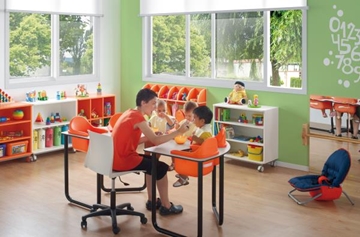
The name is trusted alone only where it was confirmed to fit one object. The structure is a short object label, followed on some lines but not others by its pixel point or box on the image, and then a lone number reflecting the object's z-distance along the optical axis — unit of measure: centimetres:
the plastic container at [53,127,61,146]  748
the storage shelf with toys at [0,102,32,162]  676
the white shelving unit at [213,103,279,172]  662
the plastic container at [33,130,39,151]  718
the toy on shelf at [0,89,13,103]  689
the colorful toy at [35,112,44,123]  734
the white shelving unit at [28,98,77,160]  719
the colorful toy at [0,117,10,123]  670
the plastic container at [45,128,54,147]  737
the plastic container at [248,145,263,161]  667
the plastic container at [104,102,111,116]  810
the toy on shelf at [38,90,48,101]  734
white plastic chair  447
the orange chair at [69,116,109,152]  518
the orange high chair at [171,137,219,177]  425
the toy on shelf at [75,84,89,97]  782
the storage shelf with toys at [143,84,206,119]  746
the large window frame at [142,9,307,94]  655
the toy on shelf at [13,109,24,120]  691
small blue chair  532
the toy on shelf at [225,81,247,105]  692
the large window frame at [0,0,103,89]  704
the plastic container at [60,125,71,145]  759
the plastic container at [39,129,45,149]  726
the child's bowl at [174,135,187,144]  476
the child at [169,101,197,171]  536
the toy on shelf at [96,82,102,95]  808
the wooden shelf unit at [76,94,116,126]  778
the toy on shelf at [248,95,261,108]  672
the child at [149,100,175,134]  570
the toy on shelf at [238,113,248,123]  684
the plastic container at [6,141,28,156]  679
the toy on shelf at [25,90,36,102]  720
